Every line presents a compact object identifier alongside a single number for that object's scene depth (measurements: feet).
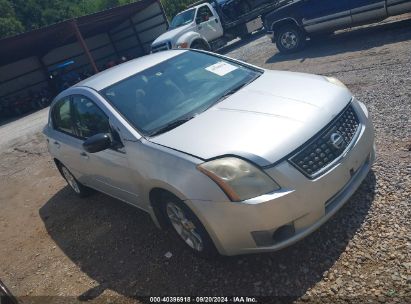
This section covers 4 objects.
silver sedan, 9.36
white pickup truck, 49.67
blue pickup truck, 30.17
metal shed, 61.76
